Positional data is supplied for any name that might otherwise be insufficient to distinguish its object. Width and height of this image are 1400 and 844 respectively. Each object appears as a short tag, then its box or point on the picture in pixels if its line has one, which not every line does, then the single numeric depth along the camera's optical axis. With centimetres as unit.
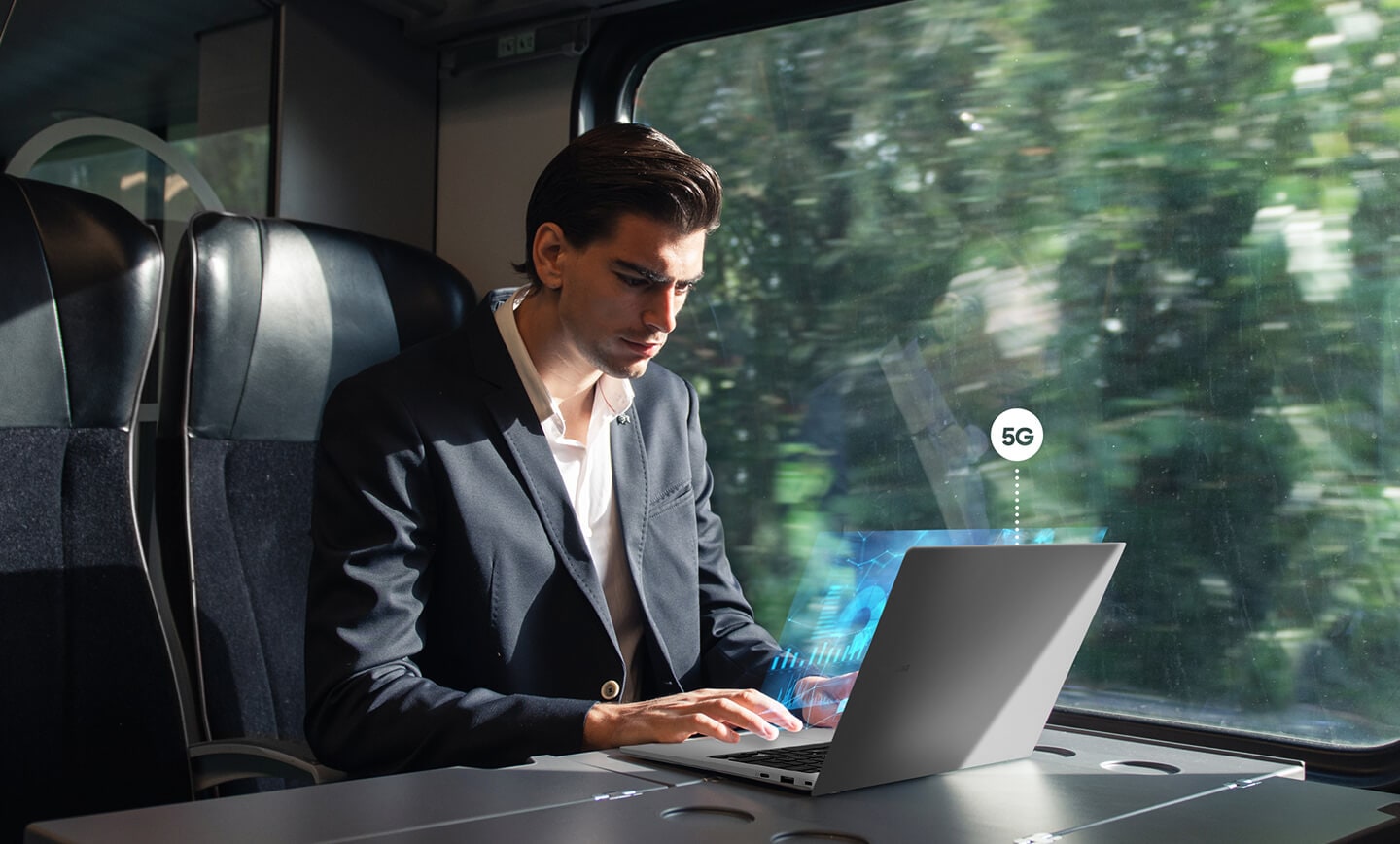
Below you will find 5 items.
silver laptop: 93
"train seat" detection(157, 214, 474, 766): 161
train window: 159
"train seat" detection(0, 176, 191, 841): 141
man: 134
